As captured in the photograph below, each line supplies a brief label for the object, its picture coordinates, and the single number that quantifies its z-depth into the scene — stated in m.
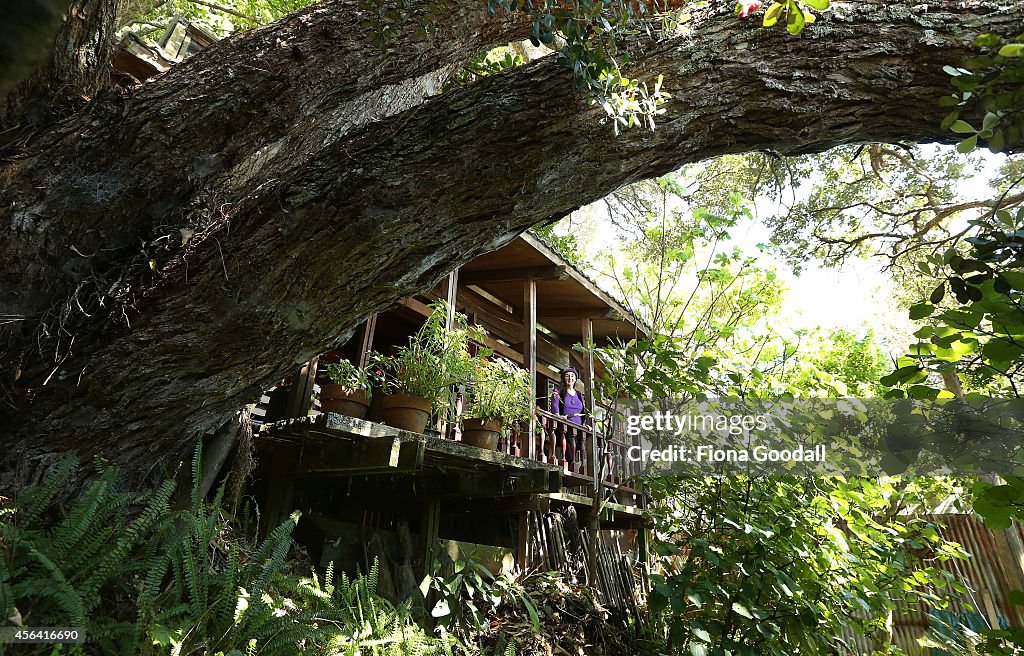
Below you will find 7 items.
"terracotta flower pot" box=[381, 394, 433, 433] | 3.99
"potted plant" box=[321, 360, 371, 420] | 3.90
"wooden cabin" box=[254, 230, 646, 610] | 4.00
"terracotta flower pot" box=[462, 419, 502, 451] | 4.63
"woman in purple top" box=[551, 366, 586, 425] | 7.20
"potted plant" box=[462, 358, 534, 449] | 4.56
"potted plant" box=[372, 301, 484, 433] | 4.02
